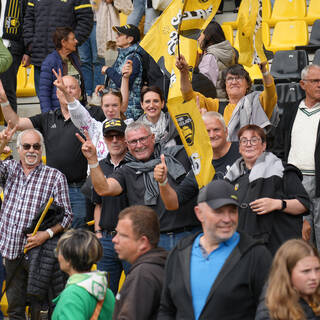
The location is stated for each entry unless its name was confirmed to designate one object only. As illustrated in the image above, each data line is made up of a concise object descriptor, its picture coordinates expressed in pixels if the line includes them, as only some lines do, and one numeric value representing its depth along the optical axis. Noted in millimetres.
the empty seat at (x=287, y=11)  25750
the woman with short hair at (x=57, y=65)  18453
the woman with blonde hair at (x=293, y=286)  8641
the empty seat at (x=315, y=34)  23141
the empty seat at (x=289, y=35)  24328
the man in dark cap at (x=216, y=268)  9086
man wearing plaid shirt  14344
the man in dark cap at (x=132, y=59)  18719
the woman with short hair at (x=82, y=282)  9484
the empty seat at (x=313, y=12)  25344
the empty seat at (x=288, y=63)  20250
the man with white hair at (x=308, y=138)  14766
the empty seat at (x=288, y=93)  17766
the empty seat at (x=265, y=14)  26078
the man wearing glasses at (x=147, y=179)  12945
